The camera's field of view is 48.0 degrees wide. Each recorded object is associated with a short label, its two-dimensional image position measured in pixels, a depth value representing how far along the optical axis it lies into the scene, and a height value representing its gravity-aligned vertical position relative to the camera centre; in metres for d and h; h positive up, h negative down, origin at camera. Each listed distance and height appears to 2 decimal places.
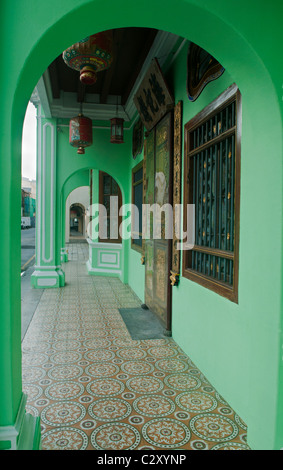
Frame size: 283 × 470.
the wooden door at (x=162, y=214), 3.94 +0.11
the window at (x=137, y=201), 6.09 +0.42
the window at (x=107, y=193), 8.34 +0.76
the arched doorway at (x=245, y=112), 1.50 +0.51
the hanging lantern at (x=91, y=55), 2.79 +1.52
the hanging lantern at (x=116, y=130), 6.00 +1.74
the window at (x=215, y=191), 2.42 +0.29
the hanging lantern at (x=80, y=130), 5.54 +1.59
